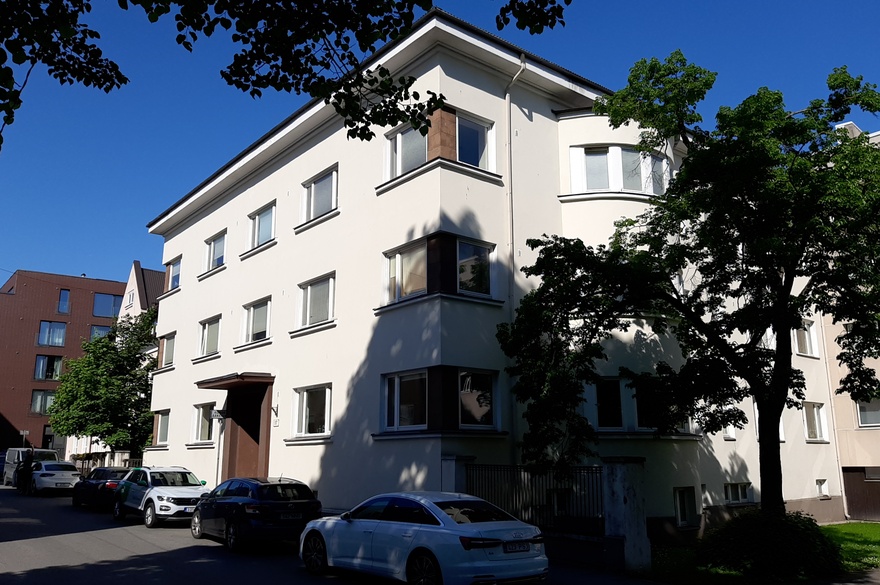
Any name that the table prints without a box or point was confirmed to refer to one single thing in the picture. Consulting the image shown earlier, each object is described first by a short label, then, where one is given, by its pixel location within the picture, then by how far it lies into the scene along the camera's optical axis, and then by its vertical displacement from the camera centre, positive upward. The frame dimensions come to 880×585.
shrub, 12.24 -1.40
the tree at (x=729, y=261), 12.81 +3.69
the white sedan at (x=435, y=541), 9.60 -1.05
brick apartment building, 59.75 +10.73
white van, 38.09 +0.42
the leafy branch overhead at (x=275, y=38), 7.46 +4.70
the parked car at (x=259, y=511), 14.17 -0.89
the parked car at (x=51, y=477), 31.05 -0.49
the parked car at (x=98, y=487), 23.09 -0.69
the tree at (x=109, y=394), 33.19 +3.19
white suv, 18.33 -0.72
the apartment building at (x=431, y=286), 16.08 +4.39
